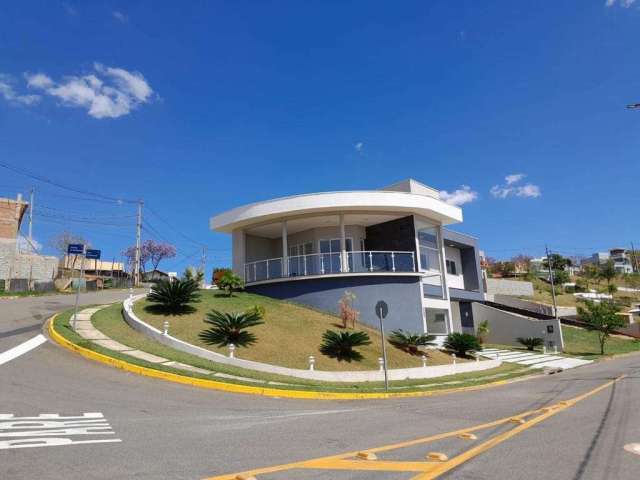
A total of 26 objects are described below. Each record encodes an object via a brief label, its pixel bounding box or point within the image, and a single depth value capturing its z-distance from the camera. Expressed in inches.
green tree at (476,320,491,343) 1176.6
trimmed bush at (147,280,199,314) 724.0
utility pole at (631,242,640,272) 4462.1
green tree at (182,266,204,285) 948.9
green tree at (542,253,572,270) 3139.0
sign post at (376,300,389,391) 507.8
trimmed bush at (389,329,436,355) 729.0
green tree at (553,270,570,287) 2696.9
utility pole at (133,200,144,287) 1953.2
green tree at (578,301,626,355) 1086.7
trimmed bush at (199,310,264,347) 608.1
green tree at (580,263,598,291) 3208.7
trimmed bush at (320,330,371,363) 626.8
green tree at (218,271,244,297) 904.9
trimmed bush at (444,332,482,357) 791.1
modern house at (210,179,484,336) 847.7
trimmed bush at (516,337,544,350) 1127.0
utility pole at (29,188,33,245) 2341.3
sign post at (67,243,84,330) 621.9
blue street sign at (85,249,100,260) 650.2
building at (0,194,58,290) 1745.8
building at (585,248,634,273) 4607.3
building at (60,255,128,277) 3019.2
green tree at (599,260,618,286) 3036.4
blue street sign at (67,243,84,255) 622.2
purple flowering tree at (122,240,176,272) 2935.5
